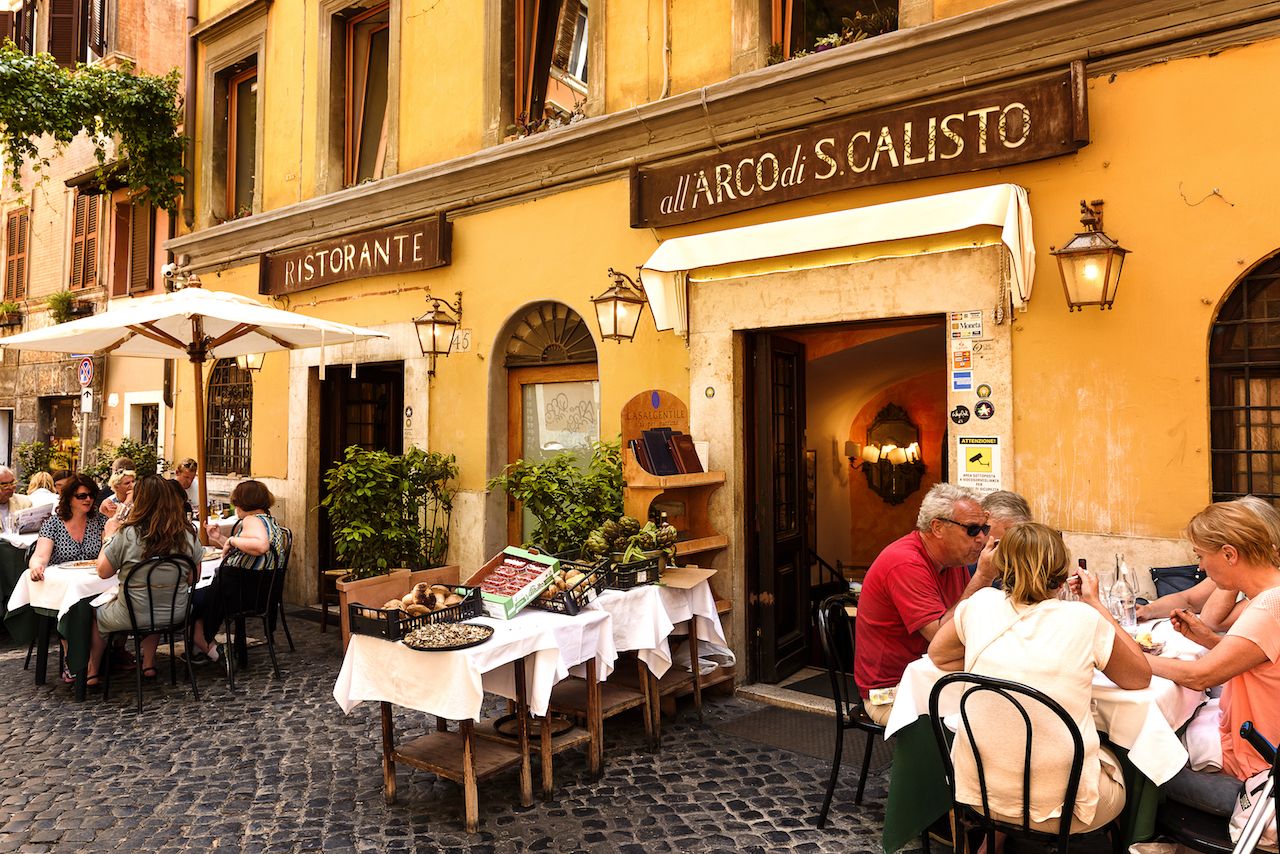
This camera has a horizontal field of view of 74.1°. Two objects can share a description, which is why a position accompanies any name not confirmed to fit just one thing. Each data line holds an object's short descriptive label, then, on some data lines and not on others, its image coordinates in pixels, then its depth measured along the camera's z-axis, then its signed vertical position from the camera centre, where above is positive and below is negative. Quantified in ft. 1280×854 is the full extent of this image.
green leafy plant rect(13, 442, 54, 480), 44.78 -0.87
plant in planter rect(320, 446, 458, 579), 22.31 -1.89
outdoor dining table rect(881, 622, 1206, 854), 9.33 -3.53
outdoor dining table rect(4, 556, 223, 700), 19.01 -3.68
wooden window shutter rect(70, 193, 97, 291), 44.78 +10.57
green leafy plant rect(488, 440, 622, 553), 18.24 -1.27
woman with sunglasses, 20.51 -2.20
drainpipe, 35.83 +13.41
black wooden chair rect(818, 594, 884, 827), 12.56 -3.73
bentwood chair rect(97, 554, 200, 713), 18.26 -3.45
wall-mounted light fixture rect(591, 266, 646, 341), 20.58 +3.16
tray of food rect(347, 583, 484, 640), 12.71 -2.67
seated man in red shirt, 11.85 -2.13
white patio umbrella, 20.13 +2.93
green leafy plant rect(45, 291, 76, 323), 44.47 +7.13
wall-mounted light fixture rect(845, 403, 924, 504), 32.60 -0.68
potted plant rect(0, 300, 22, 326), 49.55 +7.35
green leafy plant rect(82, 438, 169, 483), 36.42 -0.89
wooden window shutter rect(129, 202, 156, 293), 40.93 +9.52
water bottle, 11.72 -2.31
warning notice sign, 16.31 -0.46
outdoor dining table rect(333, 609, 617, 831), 12.27 -3.69
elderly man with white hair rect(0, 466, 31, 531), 24.52 -1.80
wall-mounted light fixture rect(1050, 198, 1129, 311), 14.60 +2.99
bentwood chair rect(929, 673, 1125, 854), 8.75 -3.16
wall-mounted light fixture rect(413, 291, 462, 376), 25.18 +3.27
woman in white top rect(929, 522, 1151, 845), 8.94 -2.46
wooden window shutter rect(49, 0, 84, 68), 46.19 +22.46
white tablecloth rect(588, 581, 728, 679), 15.60 -3.41
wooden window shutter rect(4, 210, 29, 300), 50.64 +11.11
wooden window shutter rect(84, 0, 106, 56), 43.57 +21.54
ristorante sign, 26.25 +6.14
